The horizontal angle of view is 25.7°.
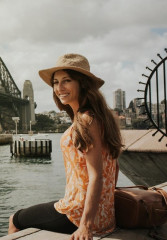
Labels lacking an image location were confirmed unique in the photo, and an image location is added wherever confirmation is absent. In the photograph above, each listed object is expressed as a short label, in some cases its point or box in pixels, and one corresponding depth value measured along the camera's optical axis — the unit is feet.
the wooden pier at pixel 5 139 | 137.90
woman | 4.59
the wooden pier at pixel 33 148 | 78.95
